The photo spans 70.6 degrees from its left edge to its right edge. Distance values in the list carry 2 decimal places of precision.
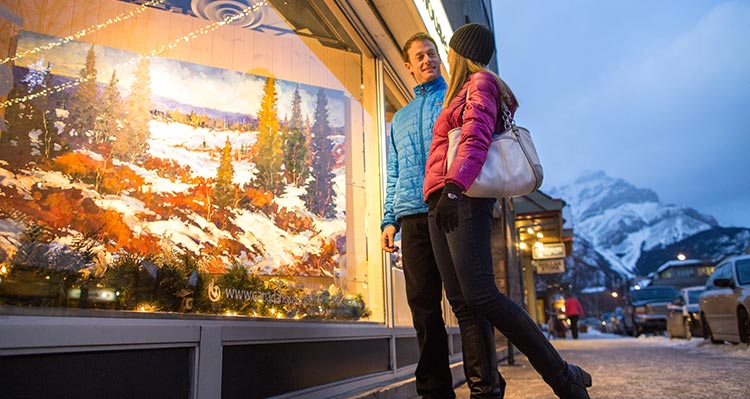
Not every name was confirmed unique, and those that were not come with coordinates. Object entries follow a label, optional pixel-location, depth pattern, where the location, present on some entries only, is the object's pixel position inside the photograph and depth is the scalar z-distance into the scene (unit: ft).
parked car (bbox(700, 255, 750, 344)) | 28.50
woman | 6.81
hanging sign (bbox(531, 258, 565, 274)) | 66.91
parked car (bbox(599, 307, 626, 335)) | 99.24
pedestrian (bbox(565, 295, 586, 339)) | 62.34
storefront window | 7.36
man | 7.45
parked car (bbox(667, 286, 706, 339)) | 43.48
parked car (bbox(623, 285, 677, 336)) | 71.26
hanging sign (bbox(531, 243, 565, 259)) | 59.16
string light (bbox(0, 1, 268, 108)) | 11.53
